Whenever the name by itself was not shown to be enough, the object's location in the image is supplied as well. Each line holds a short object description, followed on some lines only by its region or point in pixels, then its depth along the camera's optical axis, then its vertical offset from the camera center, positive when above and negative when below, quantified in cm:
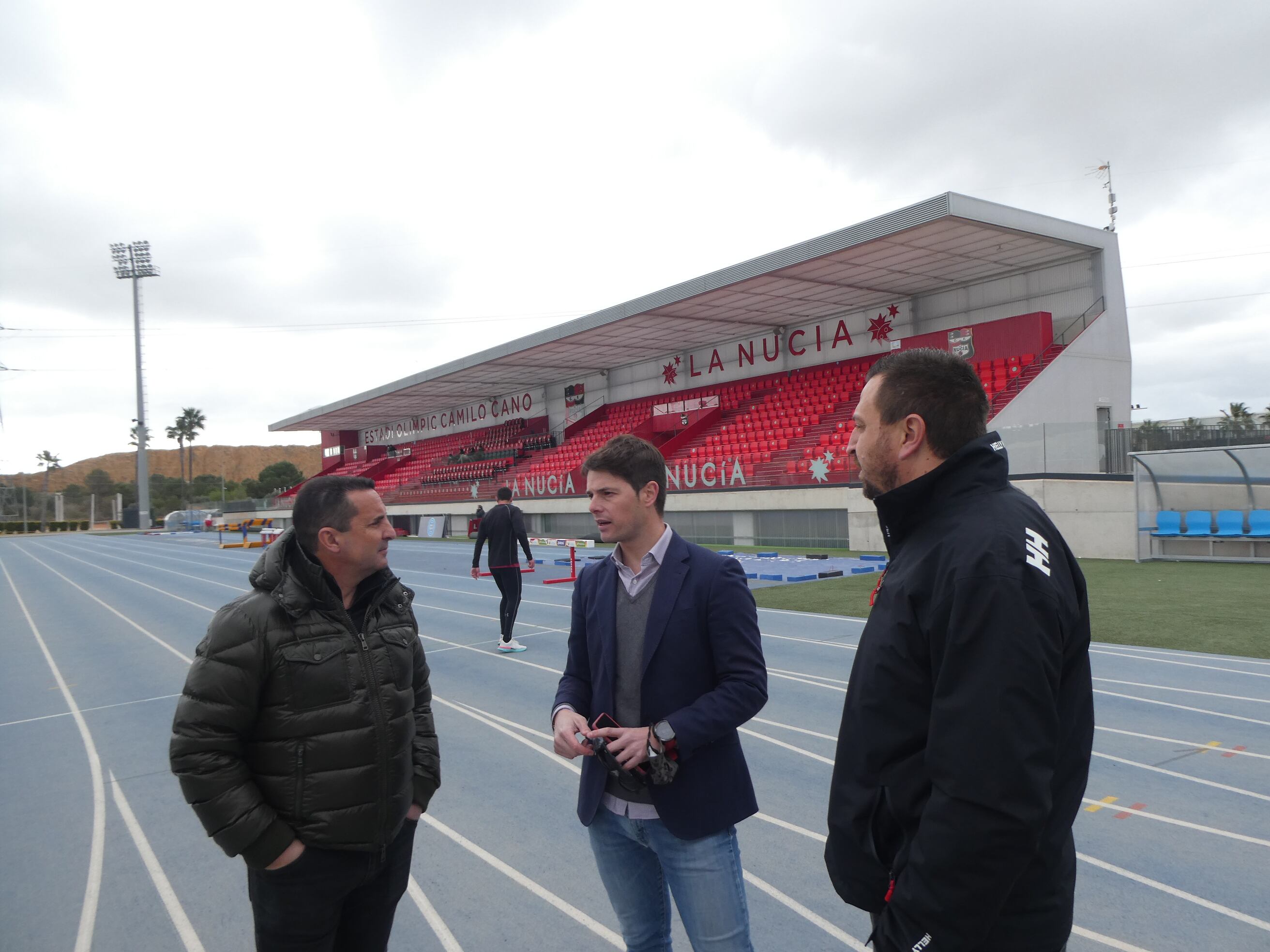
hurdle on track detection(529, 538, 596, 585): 1762 -127
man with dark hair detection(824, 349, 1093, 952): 146 -44
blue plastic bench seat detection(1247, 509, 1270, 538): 1530 -117
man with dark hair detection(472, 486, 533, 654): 1002 -85
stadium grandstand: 2036 +423
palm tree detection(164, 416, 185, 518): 10481 +911
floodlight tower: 6638 +2002
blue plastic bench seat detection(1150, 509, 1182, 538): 1633 -119
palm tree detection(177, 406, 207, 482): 10644 +1067
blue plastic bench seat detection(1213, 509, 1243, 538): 1571 -118
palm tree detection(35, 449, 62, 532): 12319 +728
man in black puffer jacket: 227 -69
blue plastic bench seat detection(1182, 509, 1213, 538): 1603 -119
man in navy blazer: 242 -73
